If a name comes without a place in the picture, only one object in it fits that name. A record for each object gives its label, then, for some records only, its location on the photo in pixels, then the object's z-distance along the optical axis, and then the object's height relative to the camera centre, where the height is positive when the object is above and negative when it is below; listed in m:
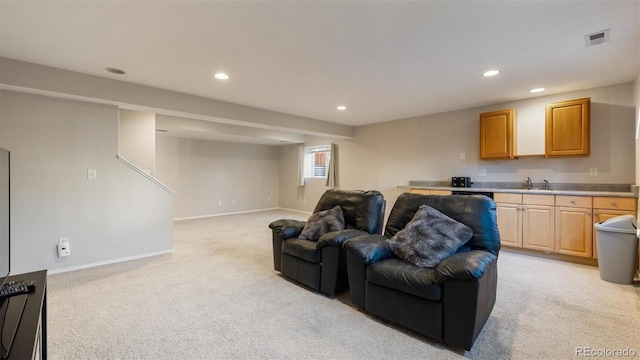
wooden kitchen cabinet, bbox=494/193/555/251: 3.80 -0.60
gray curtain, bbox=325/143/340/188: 7.32 +0.31
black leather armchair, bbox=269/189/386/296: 2.66 -0.67
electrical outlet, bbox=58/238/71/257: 3.31 -0.80
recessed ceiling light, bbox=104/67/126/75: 3.10 +1.20
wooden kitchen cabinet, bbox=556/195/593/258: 3.53 -0.62
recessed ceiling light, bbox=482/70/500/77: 3.15 +1.18
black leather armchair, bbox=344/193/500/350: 1.81 -0.73
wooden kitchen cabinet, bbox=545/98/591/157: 3.68 +0.66
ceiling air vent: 2.28 +1.15
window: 8.00 +0.48
